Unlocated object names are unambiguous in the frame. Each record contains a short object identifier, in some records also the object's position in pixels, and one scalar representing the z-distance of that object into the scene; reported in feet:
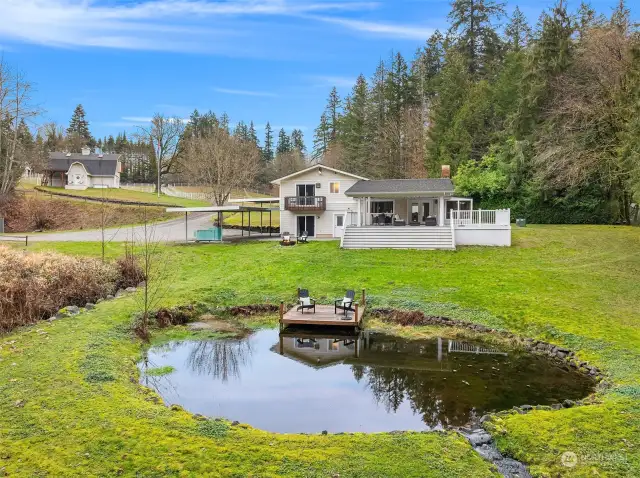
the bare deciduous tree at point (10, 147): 144.15
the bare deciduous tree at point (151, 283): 47.21
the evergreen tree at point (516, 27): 149.09
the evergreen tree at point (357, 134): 175.63
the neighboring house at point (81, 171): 209.15
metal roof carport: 94.38
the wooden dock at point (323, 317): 49.75
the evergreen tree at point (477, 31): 153.07
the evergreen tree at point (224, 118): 294.25
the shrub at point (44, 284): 44.96
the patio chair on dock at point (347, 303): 52.54
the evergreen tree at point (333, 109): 234.68
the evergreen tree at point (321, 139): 239.71
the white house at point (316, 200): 107.96
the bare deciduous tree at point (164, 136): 219.82
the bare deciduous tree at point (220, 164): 159.84
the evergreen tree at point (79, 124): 312.29
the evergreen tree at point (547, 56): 106.63
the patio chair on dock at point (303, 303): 53.33
